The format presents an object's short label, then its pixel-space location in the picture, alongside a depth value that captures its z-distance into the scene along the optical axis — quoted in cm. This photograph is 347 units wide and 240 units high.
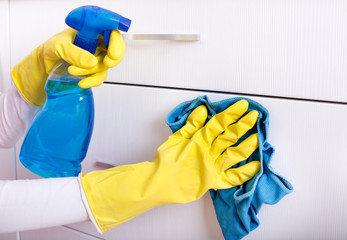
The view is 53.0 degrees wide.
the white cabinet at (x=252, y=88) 58
